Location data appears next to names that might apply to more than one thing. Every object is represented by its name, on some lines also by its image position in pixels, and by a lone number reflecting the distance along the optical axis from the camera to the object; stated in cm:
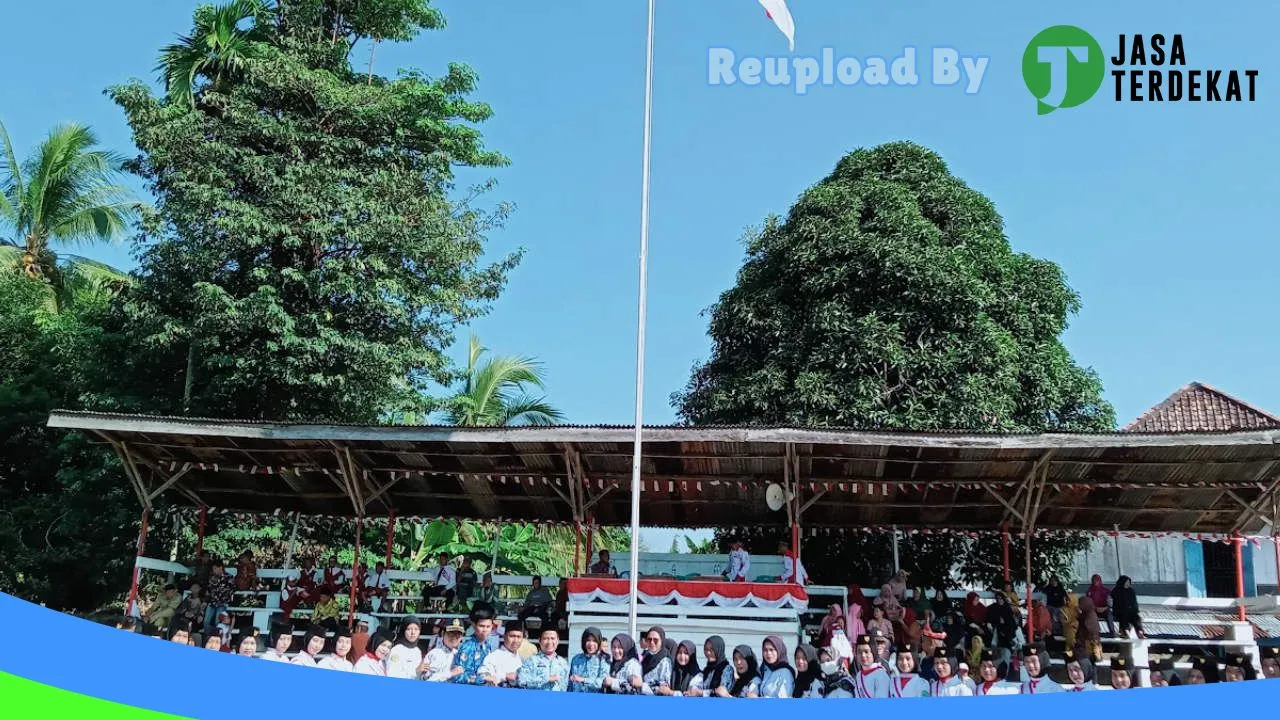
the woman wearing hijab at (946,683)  995
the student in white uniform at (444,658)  1053
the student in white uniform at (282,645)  1045
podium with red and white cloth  1336
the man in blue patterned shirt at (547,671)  949
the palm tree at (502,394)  2731
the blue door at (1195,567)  2314
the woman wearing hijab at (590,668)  959
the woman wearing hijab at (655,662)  973
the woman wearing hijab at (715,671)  968
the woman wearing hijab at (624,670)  953
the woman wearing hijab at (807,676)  998
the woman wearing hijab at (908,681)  1032
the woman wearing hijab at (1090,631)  1402
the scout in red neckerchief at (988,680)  987
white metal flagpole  1138
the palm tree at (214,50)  2328
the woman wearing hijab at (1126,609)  1459
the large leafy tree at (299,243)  2088
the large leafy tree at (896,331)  2038
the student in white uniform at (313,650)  1007
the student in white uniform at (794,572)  1411
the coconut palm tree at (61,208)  2677
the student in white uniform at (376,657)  1024
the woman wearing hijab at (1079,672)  982
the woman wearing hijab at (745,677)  968
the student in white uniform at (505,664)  980
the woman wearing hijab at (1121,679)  1029
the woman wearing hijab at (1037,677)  1041
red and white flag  1324
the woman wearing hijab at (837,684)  1028
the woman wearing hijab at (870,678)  1086
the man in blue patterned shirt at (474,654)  1009
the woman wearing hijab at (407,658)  1054
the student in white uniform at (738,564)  1437
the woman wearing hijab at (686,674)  972
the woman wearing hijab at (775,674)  968
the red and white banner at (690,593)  1339
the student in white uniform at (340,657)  986
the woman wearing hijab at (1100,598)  1469
